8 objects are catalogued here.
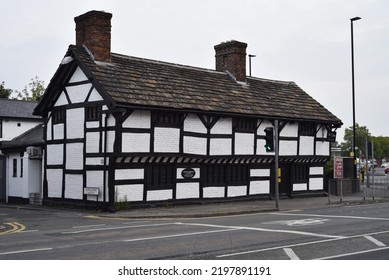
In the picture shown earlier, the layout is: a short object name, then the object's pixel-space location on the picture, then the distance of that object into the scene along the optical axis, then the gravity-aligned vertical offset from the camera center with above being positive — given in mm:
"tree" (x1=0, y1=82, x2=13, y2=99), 61775 +8299
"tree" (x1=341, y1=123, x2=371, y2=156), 91438 +4747
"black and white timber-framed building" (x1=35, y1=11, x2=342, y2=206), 22766 +1452
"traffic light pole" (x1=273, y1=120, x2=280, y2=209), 23808 +739
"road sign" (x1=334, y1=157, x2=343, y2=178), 26297 -329
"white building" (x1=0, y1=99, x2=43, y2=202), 28484 -653
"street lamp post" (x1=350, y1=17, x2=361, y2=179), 35197 +6981
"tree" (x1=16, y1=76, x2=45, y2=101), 62750 +8478
